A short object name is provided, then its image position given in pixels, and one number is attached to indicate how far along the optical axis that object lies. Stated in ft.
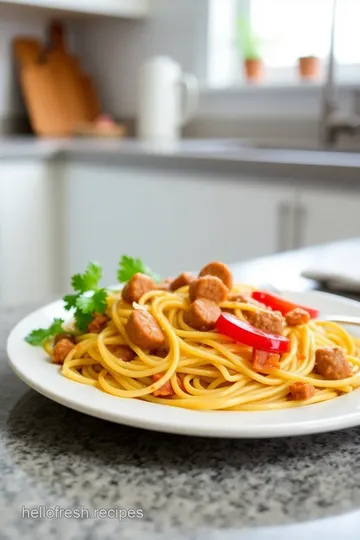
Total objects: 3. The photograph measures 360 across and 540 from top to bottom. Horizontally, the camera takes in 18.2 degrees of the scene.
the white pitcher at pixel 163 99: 11.82
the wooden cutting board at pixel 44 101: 12.71
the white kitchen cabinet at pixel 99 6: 11.82
